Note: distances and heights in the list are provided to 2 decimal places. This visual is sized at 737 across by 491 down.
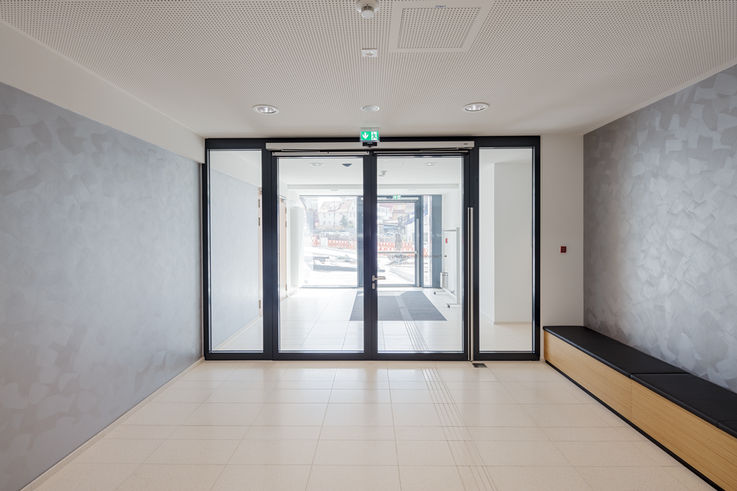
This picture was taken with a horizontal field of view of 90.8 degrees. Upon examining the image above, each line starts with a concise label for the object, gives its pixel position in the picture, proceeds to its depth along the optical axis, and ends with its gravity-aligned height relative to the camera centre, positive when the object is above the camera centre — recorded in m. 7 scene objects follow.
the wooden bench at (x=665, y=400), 2.29 -1.23
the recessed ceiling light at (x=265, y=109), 3.57 +1.34
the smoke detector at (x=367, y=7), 1.99 +1.30
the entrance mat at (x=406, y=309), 5.42 -1.09
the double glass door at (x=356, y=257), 4.81 -0.22
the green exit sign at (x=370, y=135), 4.35 +1.27
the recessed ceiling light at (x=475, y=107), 3.57 +1.35
